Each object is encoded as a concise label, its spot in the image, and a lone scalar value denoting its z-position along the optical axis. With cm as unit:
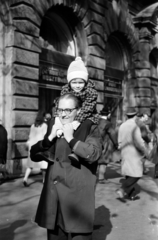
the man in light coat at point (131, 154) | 595
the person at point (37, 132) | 742
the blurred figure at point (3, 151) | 417
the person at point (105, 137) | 770
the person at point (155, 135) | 630
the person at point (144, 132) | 704
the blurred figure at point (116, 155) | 874
